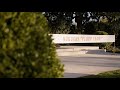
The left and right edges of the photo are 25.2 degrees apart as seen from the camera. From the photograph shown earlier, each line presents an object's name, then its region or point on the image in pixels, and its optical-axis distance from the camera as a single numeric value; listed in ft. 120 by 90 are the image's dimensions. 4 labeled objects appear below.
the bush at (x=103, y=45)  90.02
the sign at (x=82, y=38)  76.07
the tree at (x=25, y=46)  8.36
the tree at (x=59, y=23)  101.22
